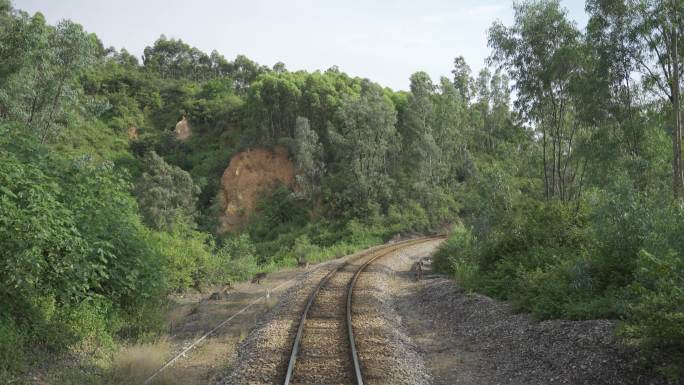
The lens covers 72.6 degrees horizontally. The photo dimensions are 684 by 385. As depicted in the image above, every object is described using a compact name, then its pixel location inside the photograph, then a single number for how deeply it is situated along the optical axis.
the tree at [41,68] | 16.81
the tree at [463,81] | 66.25
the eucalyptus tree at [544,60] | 19.50
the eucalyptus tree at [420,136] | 48.28
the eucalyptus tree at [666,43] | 15.26
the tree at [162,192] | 34.43
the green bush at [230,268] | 20.64
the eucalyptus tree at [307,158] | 45.75
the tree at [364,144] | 44.97
